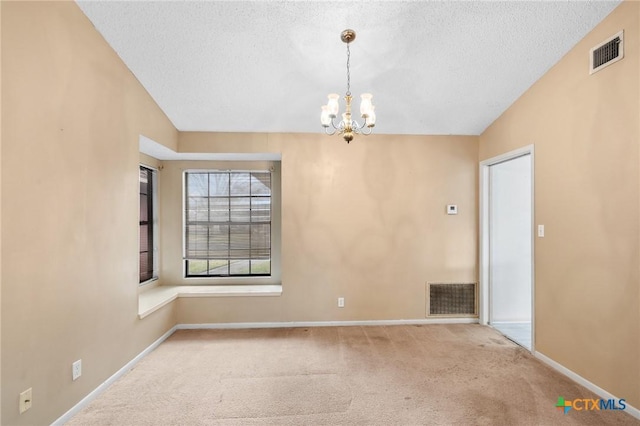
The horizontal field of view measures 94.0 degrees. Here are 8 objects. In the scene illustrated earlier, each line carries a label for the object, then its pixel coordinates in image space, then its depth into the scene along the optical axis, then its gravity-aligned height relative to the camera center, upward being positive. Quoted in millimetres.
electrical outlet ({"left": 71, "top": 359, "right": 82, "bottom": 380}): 2116 -1113
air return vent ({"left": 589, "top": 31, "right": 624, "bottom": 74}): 2199 +1230
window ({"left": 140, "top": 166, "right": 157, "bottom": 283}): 3998 -125
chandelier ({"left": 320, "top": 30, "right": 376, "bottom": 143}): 2082 +722
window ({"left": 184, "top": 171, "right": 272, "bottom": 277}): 4344 -93
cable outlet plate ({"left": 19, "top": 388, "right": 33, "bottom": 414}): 1725 -1093
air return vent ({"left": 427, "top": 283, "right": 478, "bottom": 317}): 3963 -1161
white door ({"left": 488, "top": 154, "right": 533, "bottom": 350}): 3914 -401
